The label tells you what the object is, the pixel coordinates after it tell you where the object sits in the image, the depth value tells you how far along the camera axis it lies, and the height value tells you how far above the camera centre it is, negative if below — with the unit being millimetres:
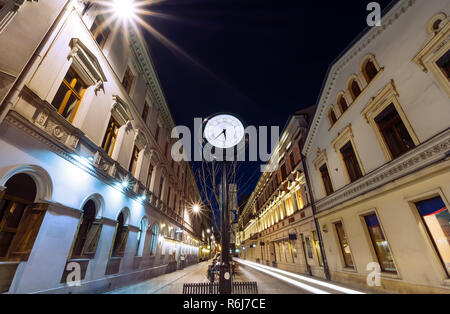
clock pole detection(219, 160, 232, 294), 4070 +91
